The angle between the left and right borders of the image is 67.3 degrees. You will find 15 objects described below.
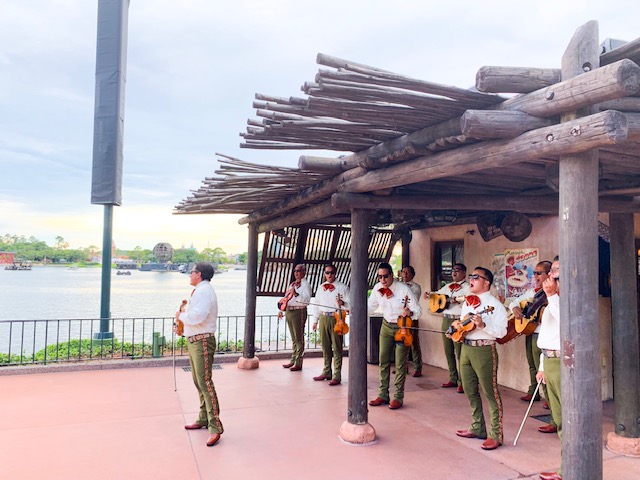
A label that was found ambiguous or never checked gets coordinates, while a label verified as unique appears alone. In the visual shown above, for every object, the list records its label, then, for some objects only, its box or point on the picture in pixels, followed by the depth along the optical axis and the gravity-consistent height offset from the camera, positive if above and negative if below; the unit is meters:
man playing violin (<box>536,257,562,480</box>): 3.64 -0.63
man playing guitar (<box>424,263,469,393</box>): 6.29 -0.63
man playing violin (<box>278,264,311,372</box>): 7.54 -0.80
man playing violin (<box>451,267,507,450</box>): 4.40 -0.83
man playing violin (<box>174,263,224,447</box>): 4.47 -0.75
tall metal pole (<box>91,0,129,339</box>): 9.67 +2.88
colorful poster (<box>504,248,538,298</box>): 6.16 -0.06
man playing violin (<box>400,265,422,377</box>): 7.22 -1.19
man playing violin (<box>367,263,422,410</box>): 5.62 -0.76
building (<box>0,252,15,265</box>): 54.28 -0.14
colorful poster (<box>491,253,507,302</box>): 6.57 -0.15
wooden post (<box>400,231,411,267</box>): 8.52 +0.15
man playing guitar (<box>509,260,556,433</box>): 4.86 -0.88
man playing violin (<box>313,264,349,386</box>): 6.84 -0.80
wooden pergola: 2.62 +0.79
